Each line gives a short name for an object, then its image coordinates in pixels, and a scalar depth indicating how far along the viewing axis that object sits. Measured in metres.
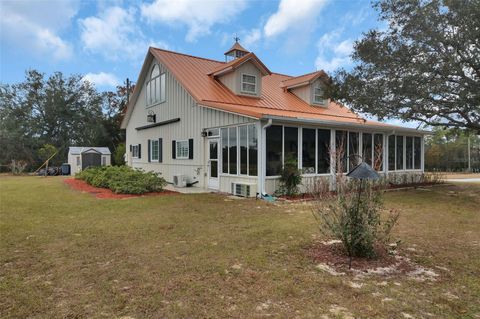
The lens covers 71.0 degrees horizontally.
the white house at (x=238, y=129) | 11.02
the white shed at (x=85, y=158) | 24.84
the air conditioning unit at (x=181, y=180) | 14.19
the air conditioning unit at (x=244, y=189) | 10.73
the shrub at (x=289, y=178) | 10.87
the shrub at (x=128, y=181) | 11.72
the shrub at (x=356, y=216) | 4.47
